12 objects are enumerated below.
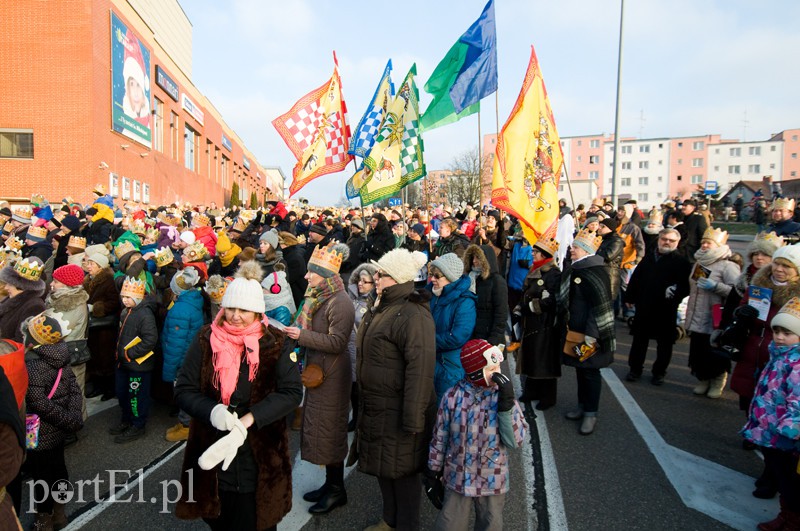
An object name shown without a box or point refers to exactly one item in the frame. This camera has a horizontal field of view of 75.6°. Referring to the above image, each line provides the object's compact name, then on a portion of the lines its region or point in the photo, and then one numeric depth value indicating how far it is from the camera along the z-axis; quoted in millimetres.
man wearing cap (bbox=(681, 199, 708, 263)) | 9352
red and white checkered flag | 8812
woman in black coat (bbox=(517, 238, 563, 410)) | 5797
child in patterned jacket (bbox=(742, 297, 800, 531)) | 3523
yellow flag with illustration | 6832
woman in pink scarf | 2914
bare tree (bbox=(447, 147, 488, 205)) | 45719
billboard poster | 26141
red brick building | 23719
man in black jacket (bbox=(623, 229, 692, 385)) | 6664
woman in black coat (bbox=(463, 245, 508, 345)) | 5449
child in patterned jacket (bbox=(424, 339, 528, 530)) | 3133
